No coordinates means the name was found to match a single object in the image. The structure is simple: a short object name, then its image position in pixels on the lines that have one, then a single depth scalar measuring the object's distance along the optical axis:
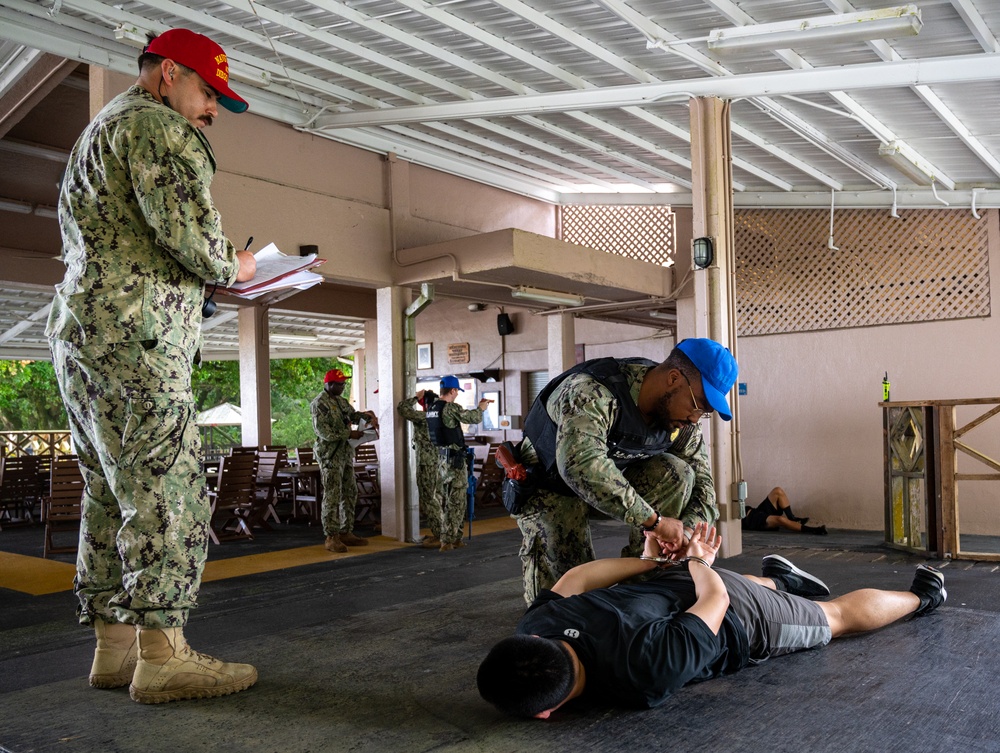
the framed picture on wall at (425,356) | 14.45
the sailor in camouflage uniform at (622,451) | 3.04
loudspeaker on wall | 13.13
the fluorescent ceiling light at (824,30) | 4.81
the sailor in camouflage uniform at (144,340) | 2.75
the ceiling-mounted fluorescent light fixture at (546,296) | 8.62
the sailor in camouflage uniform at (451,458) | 7.91
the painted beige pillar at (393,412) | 8.37
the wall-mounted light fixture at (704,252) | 6.82
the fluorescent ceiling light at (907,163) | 7.36
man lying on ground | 2.58
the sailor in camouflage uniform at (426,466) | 8.18
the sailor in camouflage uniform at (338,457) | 8.16
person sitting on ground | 8.88
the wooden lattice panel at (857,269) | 8.61
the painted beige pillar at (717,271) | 6.81
